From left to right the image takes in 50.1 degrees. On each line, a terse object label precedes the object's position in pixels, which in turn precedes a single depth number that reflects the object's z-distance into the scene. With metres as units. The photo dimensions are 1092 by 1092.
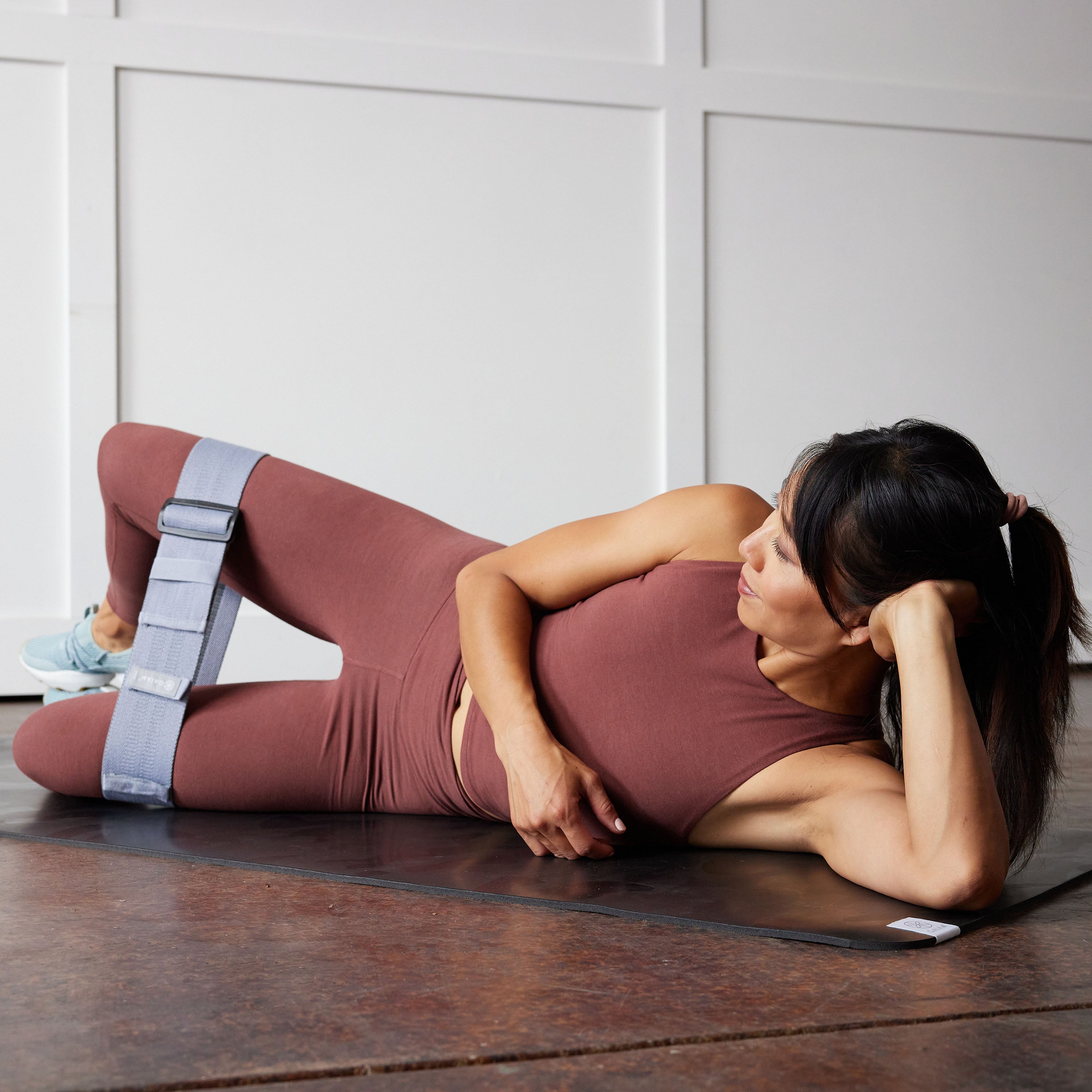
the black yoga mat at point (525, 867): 1.15
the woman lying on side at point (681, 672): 1.13
